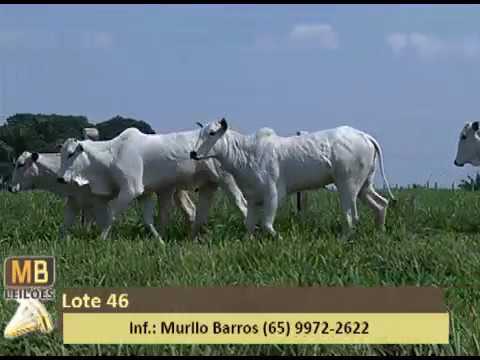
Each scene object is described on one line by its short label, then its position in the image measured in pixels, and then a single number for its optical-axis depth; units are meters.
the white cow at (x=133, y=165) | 10.10
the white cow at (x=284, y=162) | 9.43
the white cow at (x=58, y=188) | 10.52
